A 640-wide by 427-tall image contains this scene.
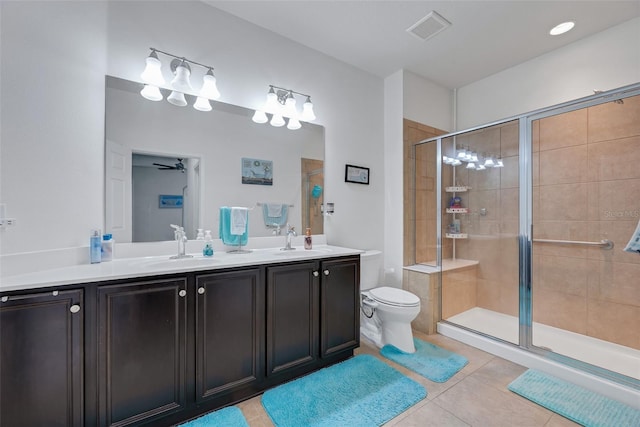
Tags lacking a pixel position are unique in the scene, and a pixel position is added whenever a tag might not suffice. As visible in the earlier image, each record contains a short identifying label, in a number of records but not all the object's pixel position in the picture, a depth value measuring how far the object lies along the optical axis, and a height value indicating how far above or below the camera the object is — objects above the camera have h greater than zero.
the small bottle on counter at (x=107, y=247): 1.56 -0.20
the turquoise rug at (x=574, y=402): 1.50 -1.14
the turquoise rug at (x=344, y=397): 1.51 -1.14
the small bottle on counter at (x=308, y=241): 2.34 -0.24
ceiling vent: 2.09 +1.52
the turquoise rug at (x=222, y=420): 1.45 -1.14
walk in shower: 2.12 -0.17
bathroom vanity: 1.10 -0.61
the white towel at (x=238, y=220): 1.97 -0.05
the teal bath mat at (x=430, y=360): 1.94 -1.15
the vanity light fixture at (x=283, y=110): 2.20 +0.88
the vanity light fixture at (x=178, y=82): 1.69 +0.87
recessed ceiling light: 2.15 +1.52
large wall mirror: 1.70 +0.34
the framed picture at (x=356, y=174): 2.70 +0.40
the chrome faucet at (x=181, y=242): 1.76 -0.19
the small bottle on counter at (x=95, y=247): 1.50 -0.19
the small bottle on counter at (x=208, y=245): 1.82 -0.21
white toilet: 2.21 -0.81
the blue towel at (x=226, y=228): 1.98 -0.11
